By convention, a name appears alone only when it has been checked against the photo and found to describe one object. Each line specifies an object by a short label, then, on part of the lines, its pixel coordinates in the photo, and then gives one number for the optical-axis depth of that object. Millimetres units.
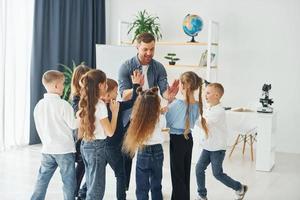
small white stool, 5734
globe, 6129
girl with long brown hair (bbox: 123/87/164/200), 3070
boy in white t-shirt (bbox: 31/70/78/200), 3164
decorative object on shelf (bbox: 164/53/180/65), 6445
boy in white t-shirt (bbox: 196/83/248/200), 3746
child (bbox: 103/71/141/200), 3286
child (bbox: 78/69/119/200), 3070
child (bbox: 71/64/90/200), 3314
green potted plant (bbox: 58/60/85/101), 6190
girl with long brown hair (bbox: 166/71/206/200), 3344
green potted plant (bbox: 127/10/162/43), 6469
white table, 5109
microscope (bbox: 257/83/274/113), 5297
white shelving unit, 6020
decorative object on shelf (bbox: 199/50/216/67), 6192
